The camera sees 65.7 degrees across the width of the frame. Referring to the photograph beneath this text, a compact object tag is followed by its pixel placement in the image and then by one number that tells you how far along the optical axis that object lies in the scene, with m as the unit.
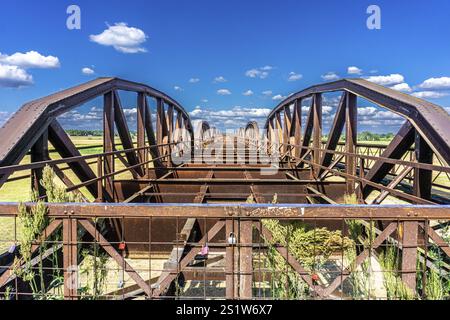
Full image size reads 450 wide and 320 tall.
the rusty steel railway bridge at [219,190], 2.98
